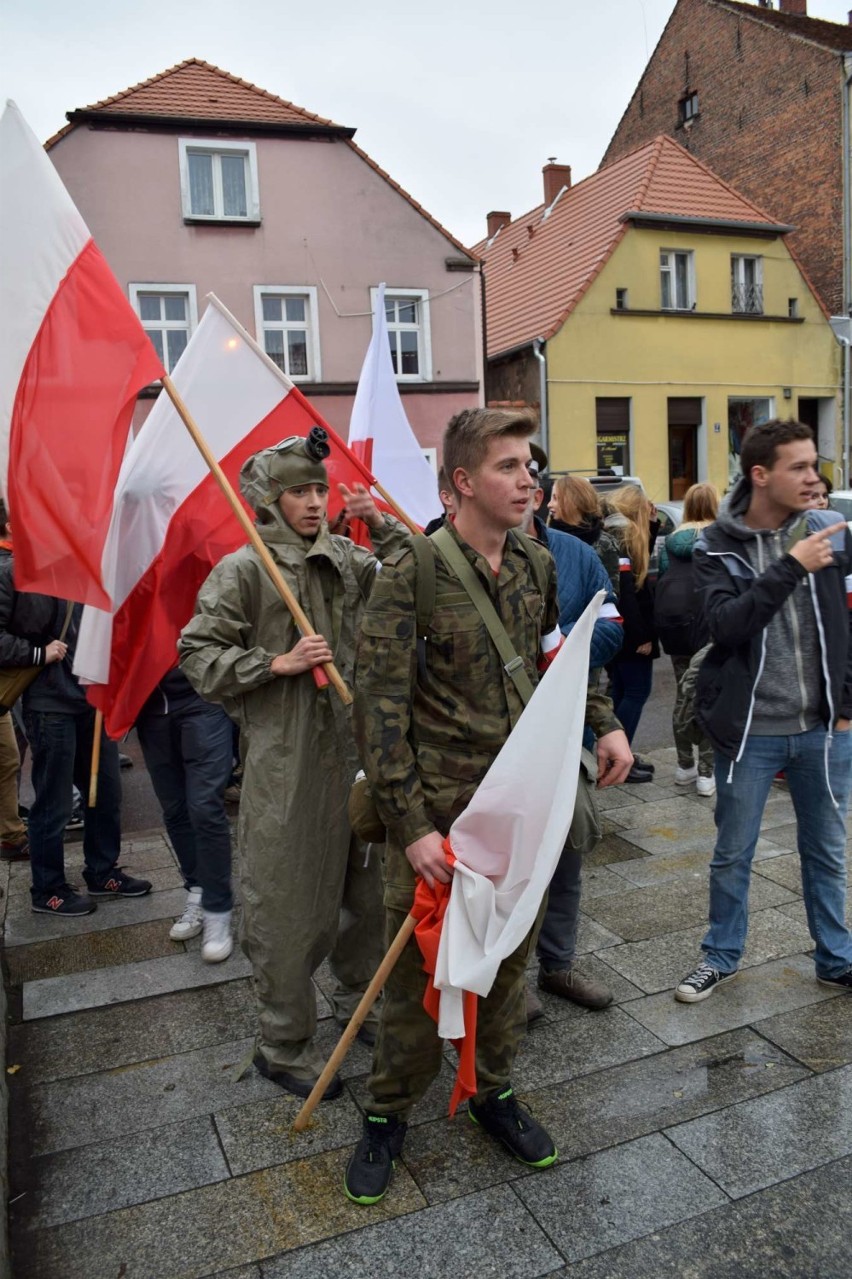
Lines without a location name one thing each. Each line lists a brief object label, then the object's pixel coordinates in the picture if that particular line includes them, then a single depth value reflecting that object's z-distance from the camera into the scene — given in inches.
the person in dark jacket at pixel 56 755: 191.5
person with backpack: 234.7
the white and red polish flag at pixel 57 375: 144.6
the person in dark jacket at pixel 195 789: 168.4
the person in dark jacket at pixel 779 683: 137.3
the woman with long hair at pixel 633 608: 256.8
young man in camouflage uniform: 104.1
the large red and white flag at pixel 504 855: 103.1
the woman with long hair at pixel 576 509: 211.9
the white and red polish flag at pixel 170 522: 165.2
